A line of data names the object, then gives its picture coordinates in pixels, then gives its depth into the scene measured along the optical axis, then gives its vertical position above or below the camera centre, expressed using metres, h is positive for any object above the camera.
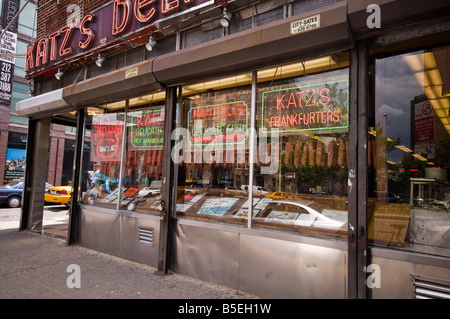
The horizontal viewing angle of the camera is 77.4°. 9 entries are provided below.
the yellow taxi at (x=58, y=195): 13.69 -1.27
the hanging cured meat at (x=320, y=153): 4.27 +0.40
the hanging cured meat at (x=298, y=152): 4.46 +0.42
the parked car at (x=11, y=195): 13.83 -1.37
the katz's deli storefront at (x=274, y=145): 3.26 +0.54
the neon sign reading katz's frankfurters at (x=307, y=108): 3.99 +1.08
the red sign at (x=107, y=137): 6.45 +0.82
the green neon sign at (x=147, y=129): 5.97 +0.95
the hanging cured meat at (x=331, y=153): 4.12 +0.39
